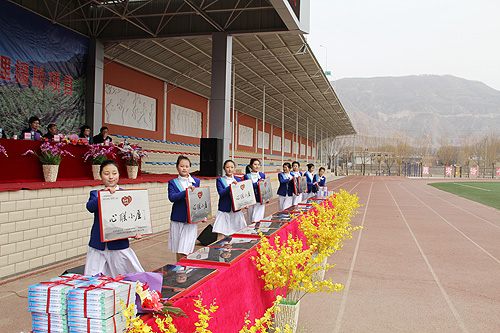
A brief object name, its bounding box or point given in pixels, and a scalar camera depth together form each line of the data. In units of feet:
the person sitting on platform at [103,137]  32.41
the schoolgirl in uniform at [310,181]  36.47
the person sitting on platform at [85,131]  31.60
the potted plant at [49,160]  22.74
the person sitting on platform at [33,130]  25.73
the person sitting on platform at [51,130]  28.12
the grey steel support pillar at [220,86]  43.75
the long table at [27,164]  21.16
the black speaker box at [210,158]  41.65
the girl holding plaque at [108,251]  11.14
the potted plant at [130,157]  30.06
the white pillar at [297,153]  166.16
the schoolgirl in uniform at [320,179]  37.91
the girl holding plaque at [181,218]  15.92
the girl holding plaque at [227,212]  19.51
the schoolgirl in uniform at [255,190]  23.63
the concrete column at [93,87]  47.75
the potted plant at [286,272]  10.80
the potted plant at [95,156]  26.66
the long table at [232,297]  7.90
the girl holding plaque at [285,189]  30.63
